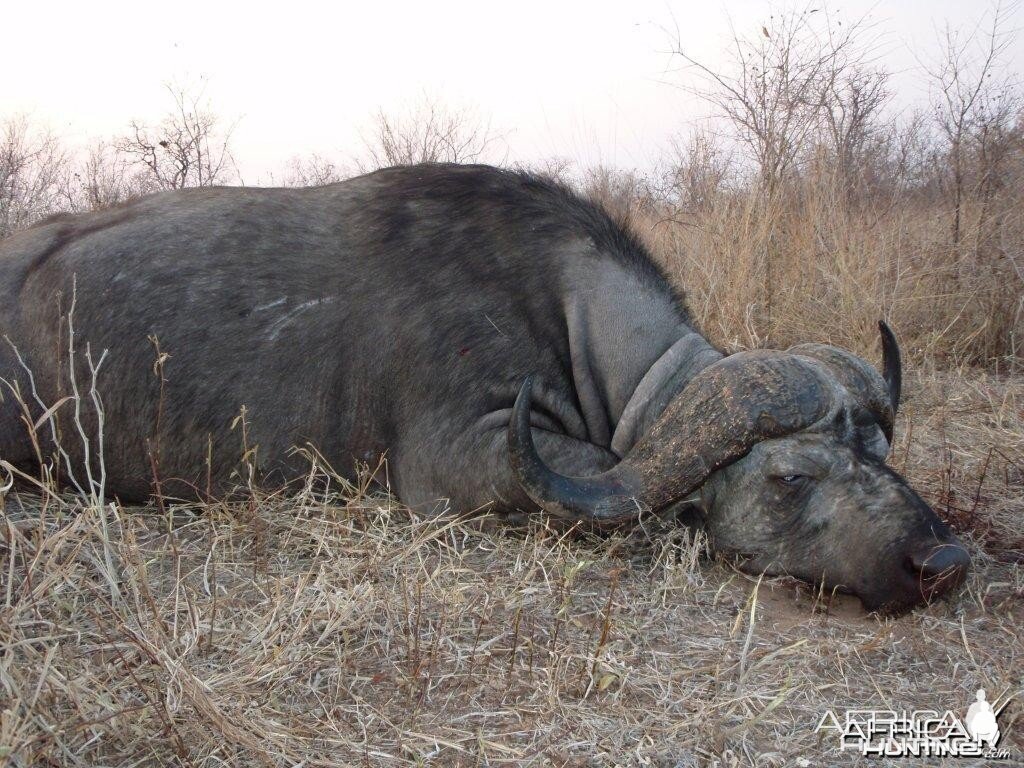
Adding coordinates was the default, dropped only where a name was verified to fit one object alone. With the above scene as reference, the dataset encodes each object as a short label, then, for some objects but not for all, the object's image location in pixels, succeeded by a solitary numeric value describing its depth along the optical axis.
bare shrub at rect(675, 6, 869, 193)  7.04
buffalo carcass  3.46
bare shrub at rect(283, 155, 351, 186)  11.97
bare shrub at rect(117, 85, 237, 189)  10.80
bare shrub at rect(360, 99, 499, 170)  10.39
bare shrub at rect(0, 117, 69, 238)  9.54
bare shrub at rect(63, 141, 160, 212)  10.64
